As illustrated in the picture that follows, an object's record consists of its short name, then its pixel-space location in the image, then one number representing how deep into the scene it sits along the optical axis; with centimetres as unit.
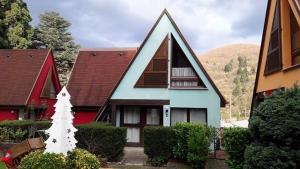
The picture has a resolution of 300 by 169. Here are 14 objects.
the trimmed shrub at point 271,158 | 524
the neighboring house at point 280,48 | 841
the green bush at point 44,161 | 701
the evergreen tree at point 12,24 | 2322
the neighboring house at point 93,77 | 1624
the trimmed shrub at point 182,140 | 1045
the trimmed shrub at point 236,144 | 776
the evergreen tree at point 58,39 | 2660
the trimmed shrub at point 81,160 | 729
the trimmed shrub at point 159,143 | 1070
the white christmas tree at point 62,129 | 767
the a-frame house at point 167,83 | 1309
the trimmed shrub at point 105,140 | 1096
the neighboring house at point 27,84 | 1642
